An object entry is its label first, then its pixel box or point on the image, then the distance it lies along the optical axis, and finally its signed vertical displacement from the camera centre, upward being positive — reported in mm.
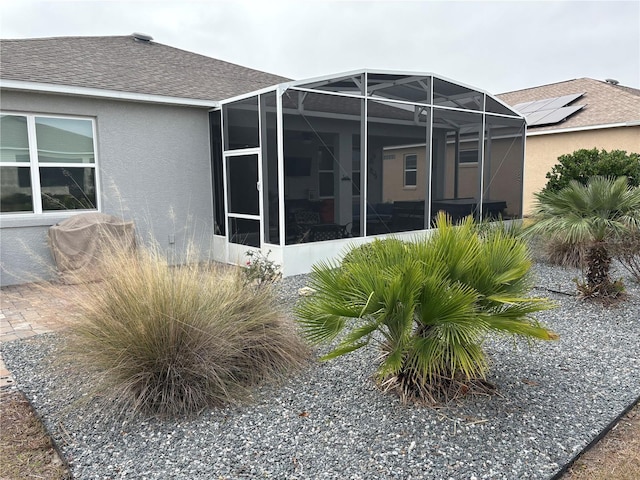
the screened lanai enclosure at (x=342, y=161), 7652 +569
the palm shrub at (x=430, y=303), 2834 -731
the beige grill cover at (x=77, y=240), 7191 -737
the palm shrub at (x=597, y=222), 5855 -448
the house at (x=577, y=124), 13914 +2031
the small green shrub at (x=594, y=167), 9945 +468
